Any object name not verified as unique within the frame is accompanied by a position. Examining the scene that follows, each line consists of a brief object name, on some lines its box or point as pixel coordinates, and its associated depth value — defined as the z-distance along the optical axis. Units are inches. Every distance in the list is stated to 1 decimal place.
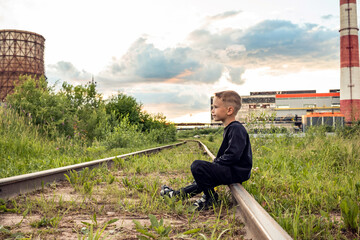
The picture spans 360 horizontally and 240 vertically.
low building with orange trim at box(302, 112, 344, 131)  1900.6
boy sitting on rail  110.3
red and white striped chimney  1764.3
